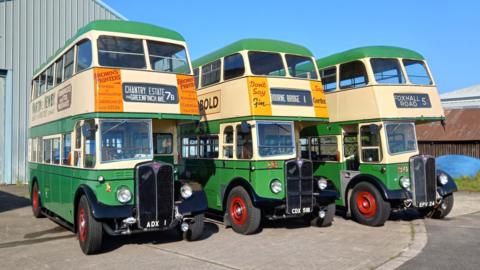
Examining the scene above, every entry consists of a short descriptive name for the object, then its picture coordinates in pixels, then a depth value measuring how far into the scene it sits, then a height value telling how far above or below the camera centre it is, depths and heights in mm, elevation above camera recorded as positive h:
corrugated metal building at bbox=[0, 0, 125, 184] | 20391 +4151
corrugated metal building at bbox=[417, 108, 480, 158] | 25891 +624
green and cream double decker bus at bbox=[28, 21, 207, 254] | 8164 +438
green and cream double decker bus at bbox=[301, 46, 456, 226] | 11164 +333
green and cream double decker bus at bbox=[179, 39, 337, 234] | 10148 +424
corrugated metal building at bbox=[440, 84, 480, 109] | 35750 +3637
